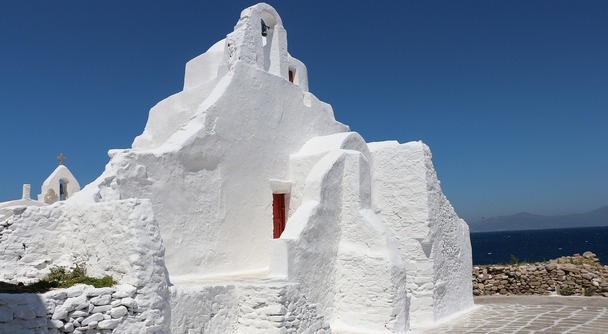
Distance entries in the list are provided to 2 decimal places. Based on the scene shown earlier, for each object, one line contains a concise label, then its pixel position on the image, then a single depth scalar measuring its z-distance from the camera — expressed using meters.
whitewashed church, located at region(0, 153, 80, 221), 16.75
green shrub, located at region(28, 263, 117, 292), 6.51
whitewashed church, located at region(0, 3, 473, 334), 7.61
